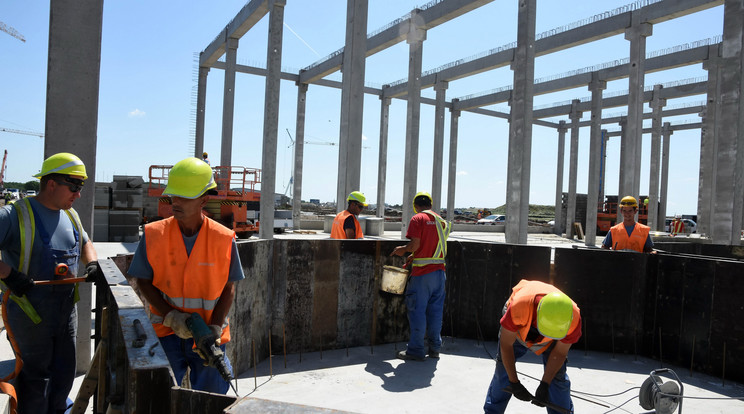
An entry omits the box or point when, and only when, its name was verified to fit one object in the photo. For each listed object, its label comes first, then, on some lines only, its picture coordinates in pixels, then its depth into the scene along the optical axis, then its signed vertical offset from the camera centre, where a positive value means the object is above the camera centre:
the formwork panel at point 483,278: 6.66 -0.93
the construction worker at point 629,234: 6.96 -0.23
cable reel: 2.90 -1.07
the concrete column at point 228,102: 19.98 +4.13
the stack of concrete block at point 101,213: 15.02 -0.57
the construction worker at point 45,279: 3.05 -0.55
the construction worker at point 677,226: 24.81 -0.29
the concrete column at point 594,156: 19.81 +2.95
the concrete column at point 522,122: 13.40 +2.55
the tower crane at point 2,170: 90.28 +3.77
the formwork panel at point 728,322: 5.47 -1.14
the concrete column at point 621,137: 29.27 +5.53
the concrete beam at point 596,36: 15.92 +6.74
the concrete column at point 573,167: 26.80 +2.80
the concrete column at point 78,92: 4.43 +0.95
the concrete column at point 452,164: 29.00 +2.81
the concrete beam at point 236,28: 17.22 +6.81
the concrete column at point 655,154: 22.84 +3.25
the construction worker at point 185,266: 2.72 -0.39
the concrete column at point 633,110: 17.39 +3.98
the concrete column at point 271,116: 14.97 +2.75
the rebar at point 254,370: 4.82 -1.75
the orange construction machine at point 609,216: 29.25 +0.13
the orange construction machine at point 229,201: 15.41 -0.03
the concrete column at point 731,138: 13.28 +2.41
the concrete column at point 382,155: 27.31 +3.02
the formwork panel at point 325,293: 6.04 -1.12
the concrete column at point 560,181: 30.75 +2.22
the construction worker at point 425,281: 5.89 -0.89
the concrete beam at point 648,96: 22.81 +6.15
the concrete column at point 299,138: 24.47 +3.35
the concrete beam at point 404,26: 15.74 +6.63
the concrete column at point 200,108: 22.55 +4.32
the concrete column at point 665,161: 30.63 +3.82
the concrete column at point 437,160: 26.12 +2.73
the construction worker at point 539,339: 3.17 -0.89
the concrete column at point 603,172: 35.36 +3.37
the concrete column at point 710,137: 18.83 +3.47
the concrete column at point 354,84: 14.38 +3.69
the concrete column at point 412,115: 18.00 +3.68
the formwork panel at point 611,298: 6.44 -1.08
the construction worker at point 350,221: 6.77 -0.22
